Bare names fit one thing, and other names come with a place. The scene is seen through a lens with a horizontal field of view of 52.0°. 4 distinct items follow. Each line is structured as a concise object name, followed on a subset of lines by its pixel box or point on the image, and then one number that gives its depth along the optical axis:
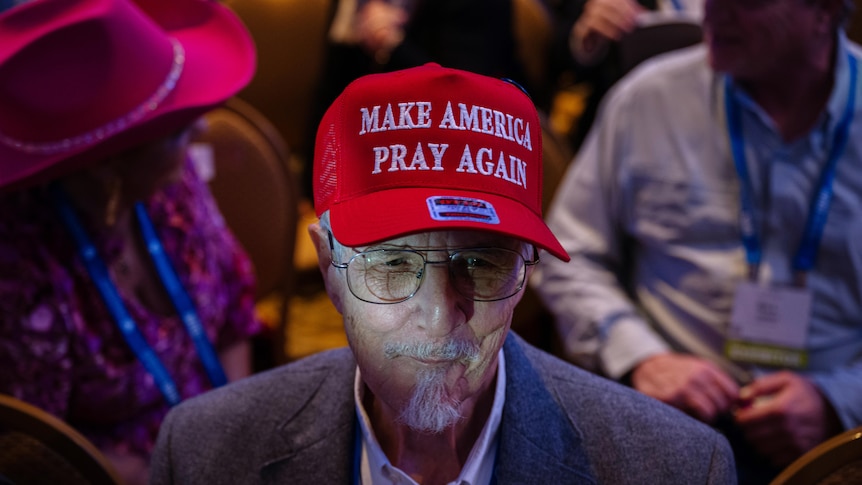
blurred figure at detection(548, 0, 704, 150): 2.69
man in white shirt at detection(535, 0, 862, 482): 1.75
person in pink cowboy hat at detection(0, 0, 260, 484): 1.54
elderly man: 0.87
